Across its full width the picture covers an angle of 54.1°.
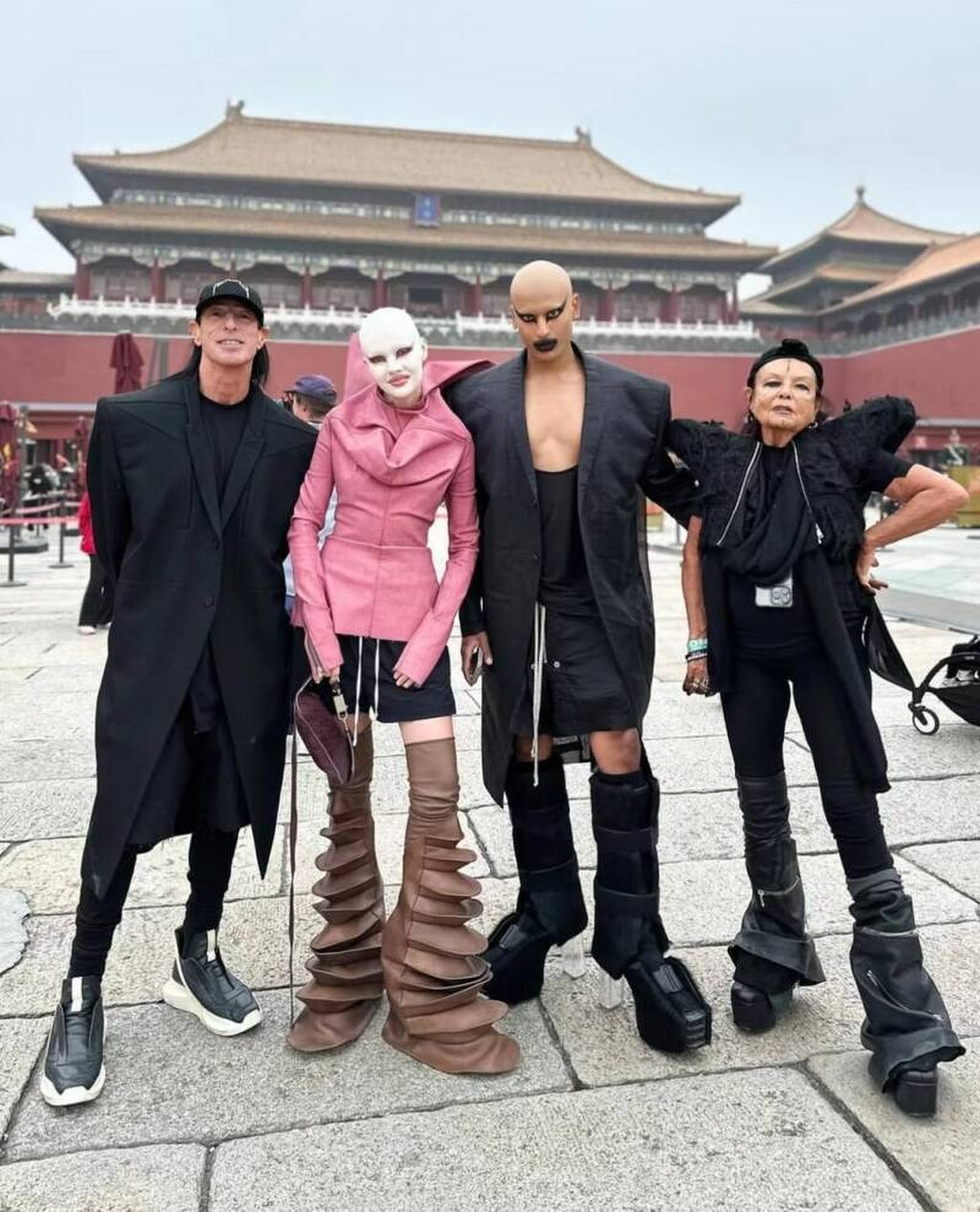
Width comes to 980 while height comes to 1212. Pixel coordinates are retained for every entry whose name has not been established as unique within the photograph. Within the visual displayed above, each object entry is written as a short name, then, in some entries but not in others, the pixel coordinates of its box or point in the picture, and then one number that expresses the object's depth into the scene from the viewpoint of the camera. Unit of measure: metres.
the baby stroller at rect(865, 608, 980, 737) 4.06
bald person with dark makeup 2.11
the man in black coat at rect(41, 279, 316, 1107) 1.96
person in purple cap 3.94
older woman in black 1.95
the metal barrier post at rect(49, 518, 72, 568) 11.47
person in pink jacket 1.98
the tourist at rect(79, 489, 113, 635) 5.68
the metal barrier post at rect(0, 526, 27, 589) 9.47
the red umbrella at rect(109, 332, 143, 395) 9.64
